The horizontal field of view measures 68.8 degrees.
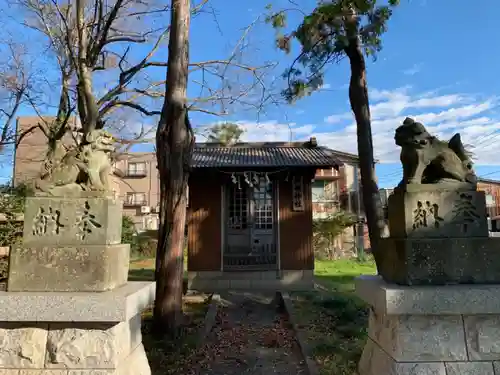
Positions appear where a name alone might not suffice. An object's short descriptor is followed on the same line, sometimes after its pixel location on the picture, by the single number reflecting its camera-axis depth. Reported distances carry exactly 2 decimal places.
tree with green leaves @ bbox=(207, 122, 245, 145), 13.78
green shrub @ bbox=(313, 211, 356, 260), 18.09
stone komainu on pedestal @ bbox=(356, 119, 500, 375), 2.59
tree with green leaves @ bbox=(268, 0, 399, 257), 7.43
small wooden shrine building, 11.34
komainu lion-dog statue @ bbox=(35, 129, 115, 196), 3.05
